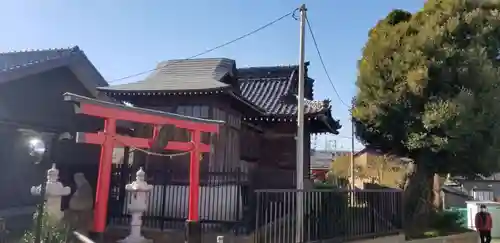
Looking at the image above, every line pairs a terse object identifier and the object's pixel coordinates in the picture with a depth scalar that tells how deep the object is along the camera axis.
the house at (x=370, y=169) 28.47
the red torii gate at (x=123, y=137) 6.81
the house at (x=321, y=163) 46.38
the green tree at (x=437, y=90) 12.38
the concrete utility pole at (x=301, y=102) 9.50
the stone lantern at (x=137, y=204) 8.02
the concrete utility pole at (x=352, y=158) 24.17
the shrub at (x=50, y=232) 6.41
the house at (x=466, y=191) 28.99
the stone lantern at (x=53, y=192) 7.38
